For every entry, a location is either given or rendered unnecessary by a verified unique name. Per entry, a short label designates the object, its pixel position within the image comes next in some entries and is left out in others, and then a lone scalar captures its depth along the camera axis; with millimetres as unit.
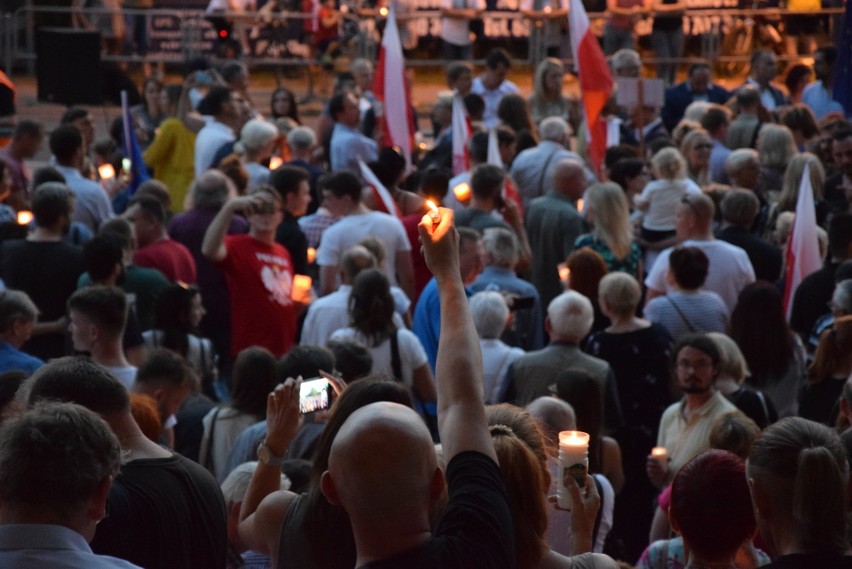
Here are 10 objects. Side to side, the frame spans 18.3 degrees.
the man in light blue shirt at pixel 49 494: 4835
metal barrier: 34517
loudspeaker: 26444
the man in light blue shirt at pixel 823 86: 26547
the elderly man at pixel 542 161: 19163
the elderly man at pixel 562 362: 11625
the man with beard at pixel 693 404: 10541
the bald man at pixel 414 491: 4593
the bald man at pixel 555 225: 16497
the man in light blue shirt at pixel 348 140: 20643
